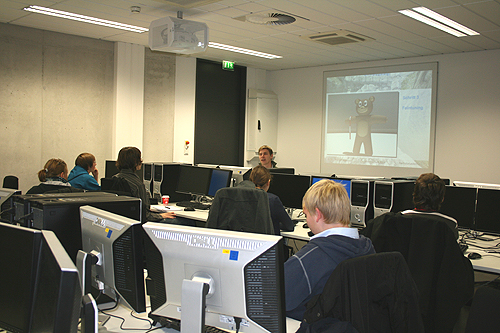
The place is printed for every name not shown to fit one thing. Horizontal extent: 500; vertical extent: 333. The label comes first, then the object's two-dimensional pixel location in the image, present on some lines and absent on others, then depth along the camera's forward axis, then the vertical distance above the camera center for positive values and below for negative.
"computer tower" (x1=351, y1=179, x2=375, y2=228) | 3.91 -0.45
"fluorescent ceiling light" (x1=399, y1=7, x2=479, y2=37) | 4.77 +1.59
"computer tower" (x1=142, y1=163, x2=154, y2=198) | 5.51 -0.39
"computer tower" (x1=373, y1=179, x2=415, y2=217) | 3.79 -0.38
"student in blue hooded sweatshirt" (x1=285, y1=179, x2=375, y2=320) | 1.66 -0.43
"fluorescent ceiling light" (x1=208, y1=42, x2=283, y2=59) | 6.87 +1.66
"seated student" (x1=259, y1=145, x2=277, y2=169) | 5.97 -0.08
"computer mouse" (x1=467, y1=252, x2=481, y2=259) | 3.13 -0.73
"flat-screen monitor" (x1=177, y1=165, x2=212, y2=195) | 4.95 -0.39
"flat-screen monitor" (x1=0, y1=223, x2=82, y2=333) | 1.17 -0.43
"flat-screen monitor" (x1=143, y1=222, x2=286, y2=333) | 1.33 -0.40
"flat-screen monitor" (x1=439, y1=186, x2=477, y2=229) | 3.65 -0.43
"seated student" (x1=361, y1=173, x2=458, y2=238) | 3.11 -0.30
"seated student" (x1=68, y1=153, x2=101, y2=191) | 4.48 -0.33
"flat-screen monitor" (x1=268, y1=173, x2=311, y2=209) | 4.40 -0.39
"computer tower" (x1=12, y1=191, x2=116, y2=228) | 2.00 -0.29
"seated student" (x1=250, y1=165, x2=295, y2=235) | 3.71 -0.47
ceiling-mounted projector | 4.46 +1.18
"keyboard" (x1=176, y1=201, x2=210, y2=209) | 4.92 -0.67
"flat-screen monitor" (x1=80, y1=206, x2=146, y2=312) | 1.63 -0.43
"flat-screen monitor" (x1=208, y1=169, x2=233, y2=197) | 4.71 -0.35
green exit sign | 8.27 +1.61
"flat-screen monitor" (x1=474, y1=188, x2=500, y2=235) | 3.51 -0.45
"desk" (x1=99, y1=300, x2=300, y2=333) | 1.80 -0.77
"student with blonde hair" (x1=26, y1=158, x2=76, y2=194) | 3.53 -0.30
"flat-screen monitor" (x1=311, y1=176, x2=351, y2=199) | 4.08 -0.28
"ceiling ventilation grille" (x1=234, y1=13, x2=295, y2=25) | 5.10 +1.59
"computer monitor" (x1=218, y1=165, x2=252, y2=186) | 4.94 -0.30
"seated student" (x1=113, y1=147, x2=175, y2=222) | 4.08 -0.23
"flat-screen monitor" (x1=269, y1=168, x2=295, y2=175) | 5.08 -0.24
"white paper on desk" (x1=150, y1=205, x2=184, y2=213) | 4.75 -0.70
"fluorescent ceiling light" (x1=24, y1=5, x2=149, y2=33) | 5.12 +1.60
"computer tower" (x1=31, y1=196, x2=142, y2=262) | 1.90 -0.32
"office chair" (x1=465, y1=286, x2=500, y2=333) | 1.28 -0.47
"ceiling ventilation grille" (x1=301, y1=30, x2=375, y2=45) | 5.82 +1.60
